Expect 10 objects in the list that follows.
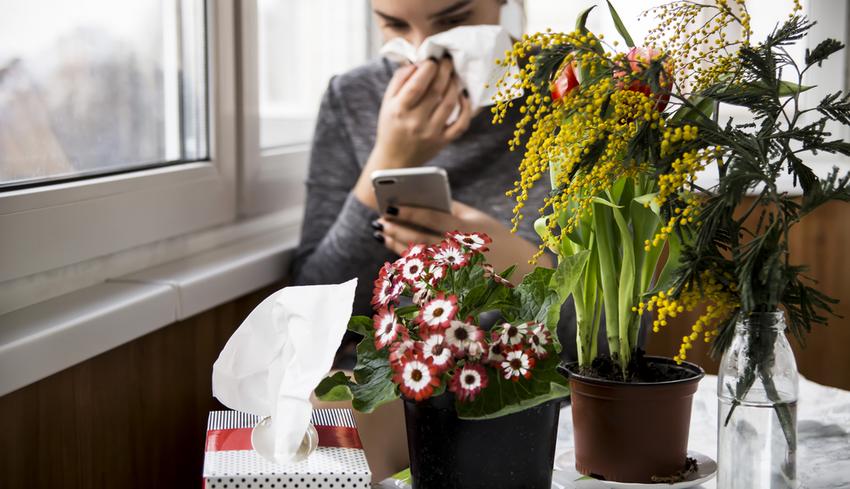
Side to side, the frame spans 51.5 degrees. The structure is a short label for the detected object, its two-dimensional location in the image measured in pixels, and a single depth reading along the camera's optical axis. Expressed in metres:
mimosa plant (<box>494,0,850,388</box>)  0.68
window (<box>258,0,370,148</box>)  1.84
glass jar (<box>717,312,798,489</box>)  0.71
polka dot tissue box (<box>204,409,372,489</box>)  0.64
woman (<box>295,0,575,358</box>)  1.38
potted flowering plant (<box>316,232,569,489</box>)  0.67
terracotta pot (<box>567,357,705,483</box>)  0.77
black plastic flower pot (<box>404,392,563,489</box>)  0.69
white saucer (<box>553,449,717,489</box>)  0.79
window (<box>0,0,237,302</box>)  1.10
